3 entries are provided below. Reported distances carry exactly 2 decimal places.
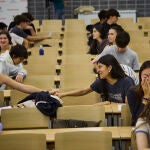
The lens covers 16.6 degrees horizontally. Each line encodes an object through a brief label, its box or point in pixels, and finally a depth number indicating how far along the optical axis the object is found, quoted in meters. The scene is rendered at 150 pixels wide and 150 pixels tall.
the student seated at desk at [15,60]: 6.89
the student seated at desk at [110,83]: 5.73
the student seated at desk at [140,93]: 4.59
